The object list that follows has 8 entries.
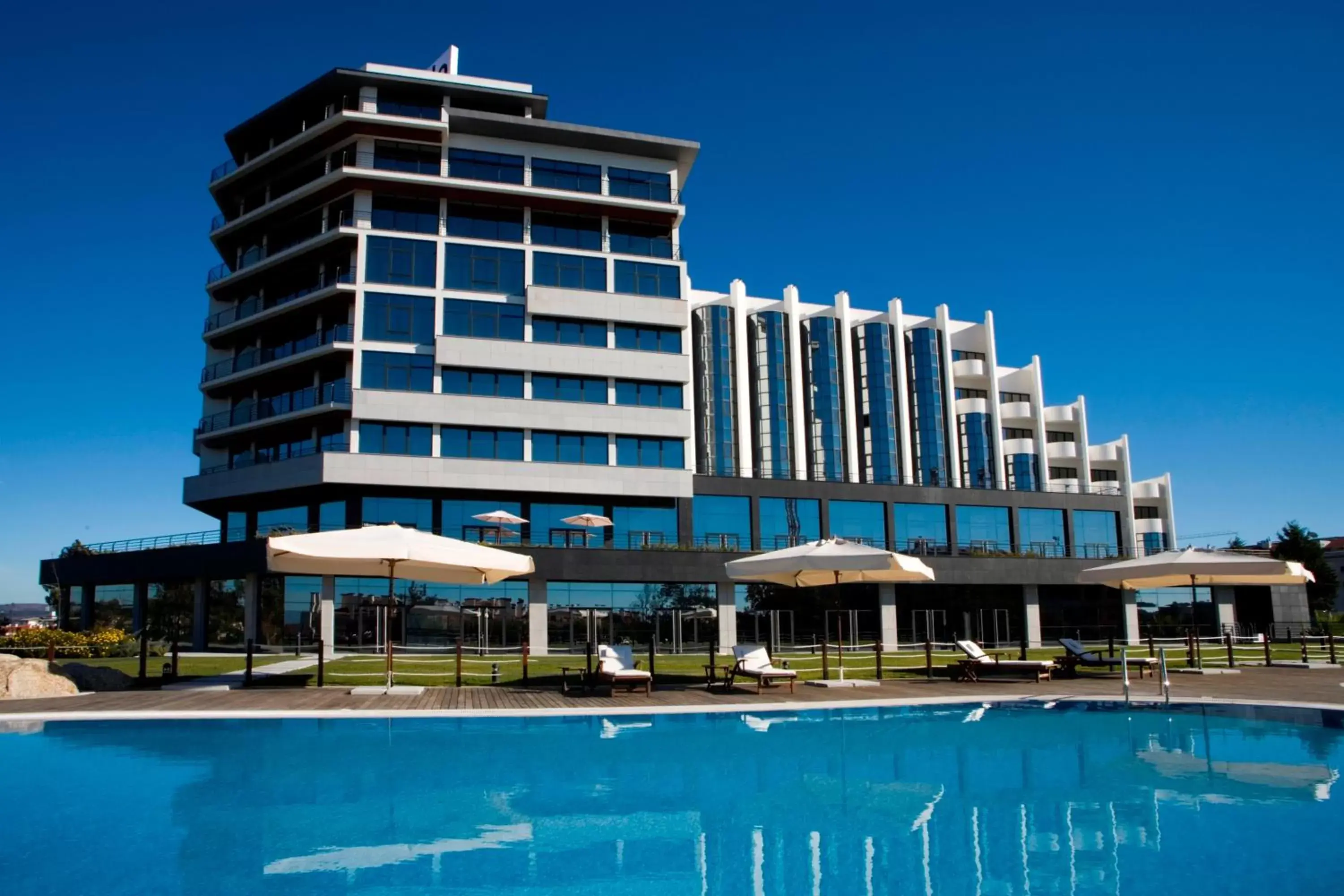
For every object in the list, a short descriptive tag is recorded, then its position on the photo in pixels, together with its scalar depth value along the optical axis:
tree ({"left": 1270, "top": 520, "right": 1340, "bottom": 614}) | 57.19
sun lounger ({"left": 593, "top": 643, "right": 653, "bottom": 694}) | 17.88
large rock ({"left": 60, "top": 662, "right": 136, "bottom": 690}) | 18.48
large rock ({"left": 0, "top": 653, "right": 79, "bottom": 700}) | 16.77
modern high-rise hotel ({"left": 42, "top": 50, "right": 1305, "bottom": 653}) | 38.97
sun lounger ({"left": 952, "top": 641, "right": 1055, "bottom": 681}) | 21.20
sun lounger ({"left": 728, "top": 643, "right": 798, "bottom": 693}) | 19.03
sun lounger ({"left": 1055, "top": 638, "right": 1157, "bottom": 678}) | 21.95
